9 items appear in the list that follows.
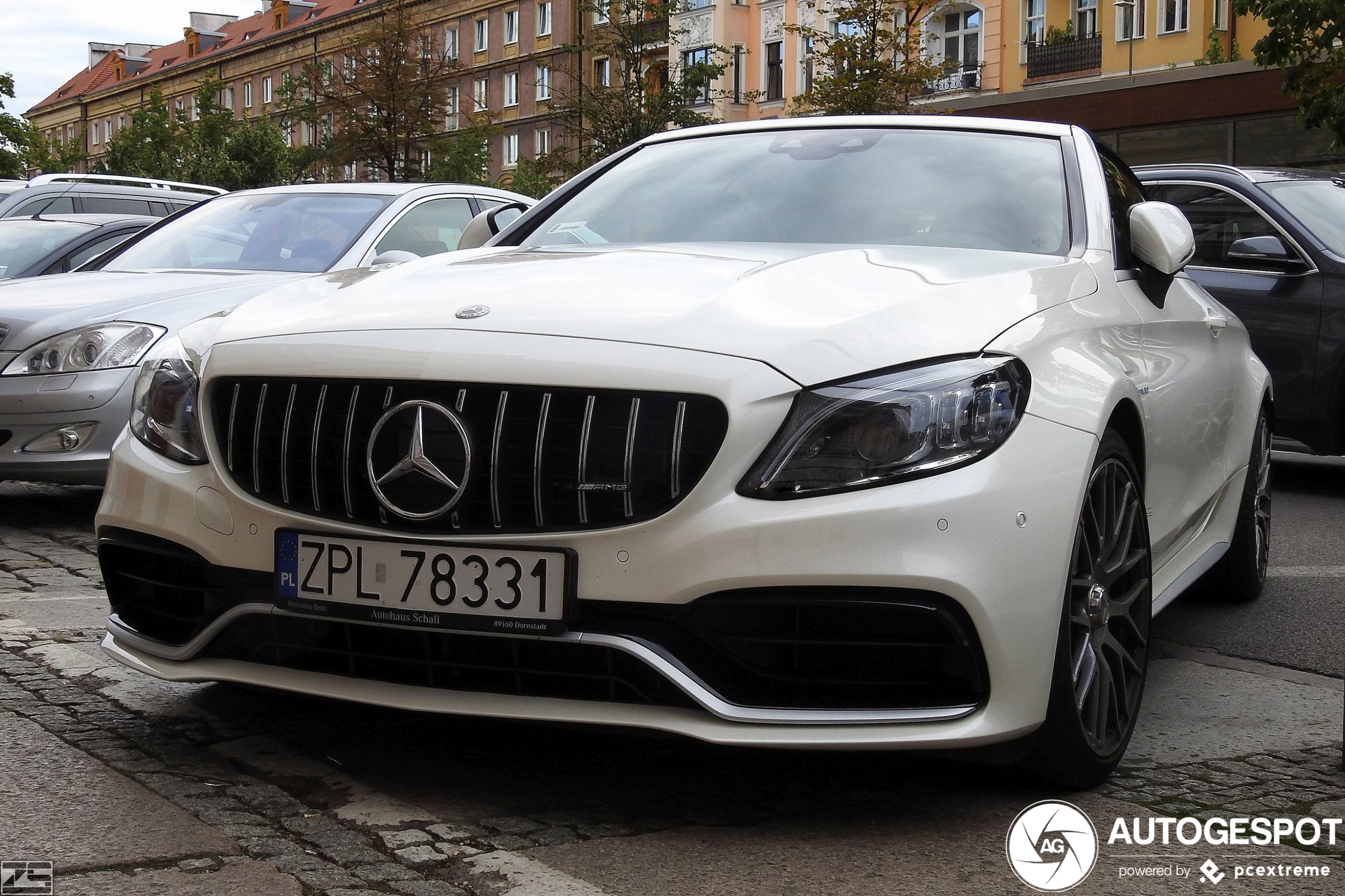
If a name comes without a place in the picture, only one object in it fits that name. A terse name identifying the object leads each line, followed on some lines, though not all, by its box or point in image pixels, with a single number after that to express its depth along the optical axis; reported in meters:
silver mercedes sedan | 6.56
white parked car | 2.85
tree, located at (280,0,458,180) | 39.62
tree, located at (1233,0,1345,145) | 16.69
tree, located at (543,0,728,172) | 32.31
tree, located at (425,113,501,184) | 50.28
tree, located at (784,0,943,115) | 31.84
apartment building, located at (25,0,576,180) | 65.75
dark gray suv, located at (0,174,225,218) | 12.46
